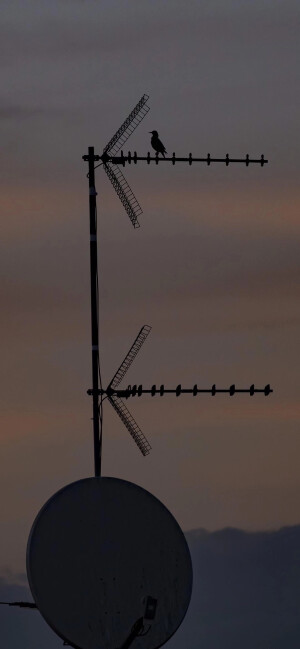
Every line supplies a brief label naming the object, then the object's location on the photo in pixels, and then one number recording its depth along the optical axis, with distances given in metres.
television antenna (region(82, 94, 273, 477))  54.75
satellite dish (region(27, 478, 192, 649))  51.31
